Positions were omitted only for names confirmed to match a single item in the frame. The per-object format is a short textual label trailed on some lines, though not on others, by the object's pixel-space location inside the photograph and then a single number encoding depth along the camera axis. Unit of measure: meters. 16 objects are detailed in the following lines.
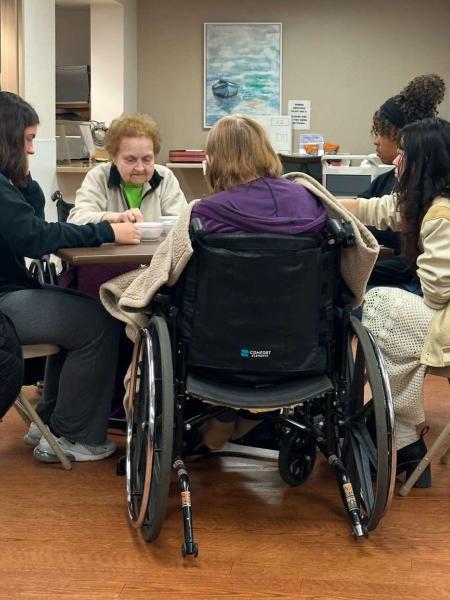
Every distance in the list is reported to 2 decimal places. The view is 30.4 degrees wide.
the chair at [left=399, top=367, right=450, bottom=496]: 2.35
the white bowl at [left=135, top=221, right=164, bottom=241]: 2.65
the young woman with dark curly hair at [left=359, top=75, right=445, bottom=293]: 3.17
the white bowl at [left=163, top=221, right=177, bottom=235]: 2.77
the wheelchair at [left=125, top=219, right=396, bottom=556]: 2.00
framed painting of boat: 7.11
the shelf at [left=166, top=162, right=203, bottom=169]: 6.76
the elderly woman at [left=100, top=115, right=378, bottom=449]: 2.03
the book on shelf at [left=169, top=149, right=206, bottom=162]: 6.83
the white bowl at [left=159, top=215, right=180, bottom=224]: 2.87
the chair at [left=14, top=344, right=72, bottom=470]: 2.50
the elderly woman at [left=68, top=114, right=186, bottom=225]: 2.94
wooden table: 2.33
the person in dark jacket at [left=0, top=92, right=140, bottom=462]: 2.43
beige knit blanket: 2.03
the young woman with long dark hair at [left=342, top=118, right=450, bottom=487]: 2.29
